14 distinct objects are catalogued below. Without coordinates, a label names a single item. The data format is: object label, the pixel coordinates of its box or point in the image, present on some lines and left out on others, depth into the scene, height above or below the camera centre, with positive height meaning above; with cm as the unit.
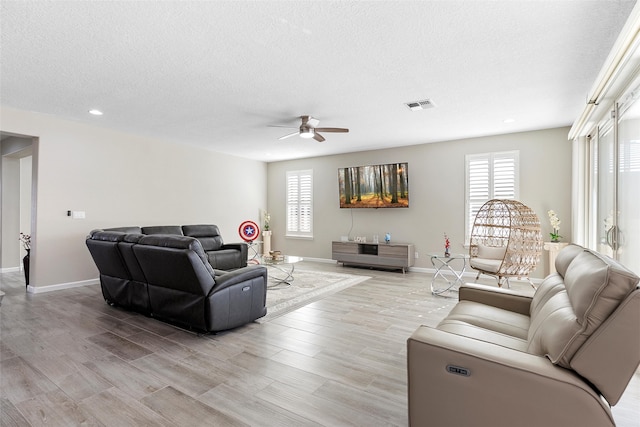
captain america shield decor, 723 -38
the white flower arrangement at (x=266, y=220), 872 -16
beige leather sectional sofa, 121 -63
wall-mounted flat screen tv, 668 +64
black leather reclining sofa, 300 -71
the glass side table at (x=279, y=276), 512 -114
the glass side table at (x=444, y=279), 479 -114
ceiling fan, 466 +129
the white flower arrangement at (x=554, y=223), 519 -12
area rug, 400 -117
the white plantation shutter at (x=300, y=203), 825 +30
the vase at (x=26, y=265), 512 -86
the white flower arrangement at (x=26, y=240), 560 -52
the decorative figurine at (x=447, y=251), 470 -53
